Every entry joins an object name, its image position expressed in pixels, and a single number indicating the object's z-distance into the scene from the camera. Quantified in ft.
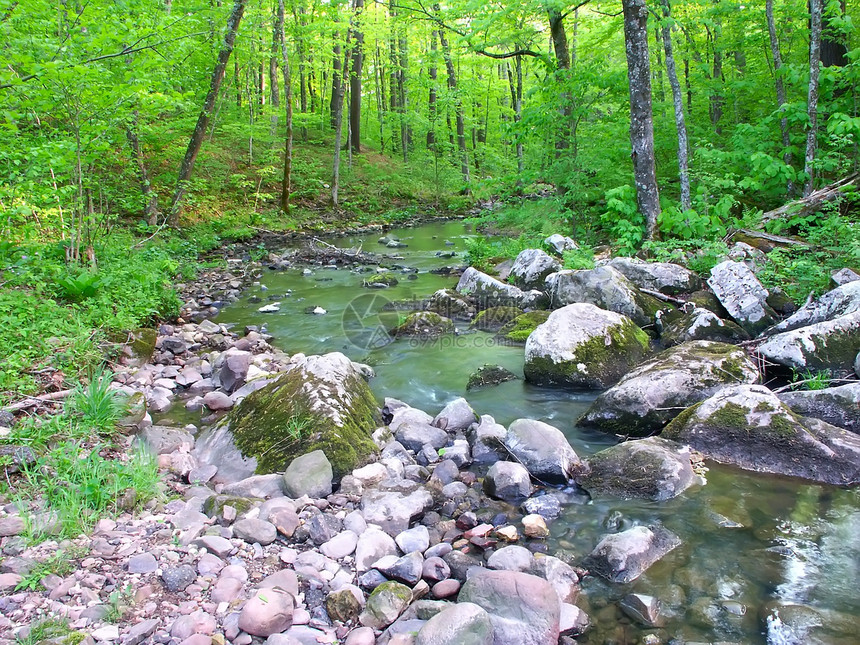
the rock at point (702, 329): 22.58
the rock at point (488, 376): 22.04
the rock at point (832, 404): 15.87
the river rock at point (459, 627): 8.67
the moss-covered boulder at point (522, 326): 27.25
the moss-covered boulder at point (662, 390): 17.31
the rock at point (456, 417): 17.97
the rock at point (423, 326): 28.60
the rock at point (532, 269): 32.99
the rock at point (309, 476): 13.55
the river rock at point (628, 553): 11.11
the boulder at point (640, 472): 13.94
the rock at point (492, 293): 31.32
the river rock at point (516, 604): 9.21
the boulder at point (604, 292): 26.50
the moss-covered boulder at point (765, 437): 14.03
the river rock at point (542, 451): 14.85
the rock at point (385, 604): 9.64
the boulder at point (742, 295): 23.31
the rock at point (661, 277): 27.73
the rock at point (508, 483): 14.10
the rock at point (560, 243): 36.22
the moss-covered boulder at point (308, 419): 14.94
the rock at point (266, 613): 8.86
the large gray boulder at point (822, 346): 17.97
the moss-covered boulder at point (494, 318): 29.78
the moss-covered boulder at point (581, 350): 21.15
